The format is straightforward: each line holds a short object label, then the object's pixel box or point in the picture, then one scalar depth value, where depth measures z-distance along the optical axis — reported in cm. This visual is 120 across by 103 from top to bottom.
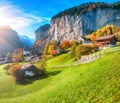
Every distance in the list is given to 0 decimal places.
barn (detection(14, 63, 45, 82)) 2774
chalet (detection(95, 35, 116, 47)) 3694
